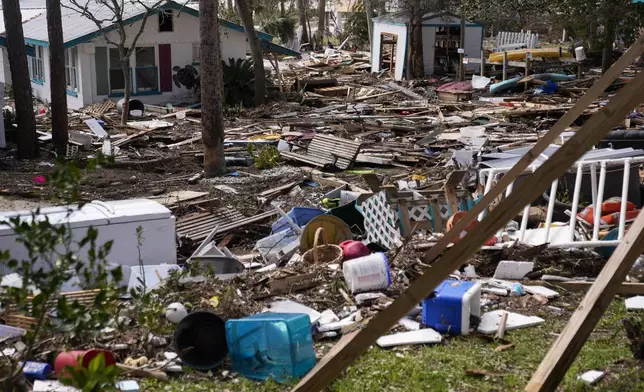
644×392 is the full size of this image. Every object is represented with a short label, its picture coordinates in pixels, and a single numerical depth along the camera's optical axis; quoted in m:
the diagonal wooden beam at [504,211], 4.54
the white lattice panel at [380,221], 10.88
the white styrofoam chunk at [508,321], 7.53
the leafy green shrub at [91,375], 3.58
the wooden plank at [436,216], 11.00
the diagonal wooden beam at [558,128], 6.04
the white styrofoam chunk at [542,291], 8.42
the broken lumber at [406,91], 30.06
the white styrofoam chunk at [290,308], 7.80
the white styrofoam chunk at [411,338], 7.20
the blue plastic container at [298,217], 12.31
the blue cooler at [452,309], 7.39
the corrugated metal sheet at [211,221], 12.93
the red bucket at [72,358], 6.06
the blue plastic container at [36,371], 6.47
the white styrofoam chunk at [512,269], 8.92
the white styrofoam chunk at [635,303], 7.89
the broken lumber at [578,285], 8.05
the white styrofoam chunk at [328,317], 7.80
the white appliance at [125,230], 9.95
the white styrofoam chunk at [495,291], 8.45
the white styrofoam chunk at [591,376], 6.08
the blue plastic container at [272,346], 6.55
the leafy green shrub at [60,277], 3.70
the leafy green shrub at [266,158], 18.34
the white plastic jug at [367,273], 8.21
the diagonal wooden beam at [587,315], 4.92
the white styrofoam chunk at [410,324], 7.59
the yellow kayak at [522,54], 35.44
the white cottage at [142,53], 29.09
